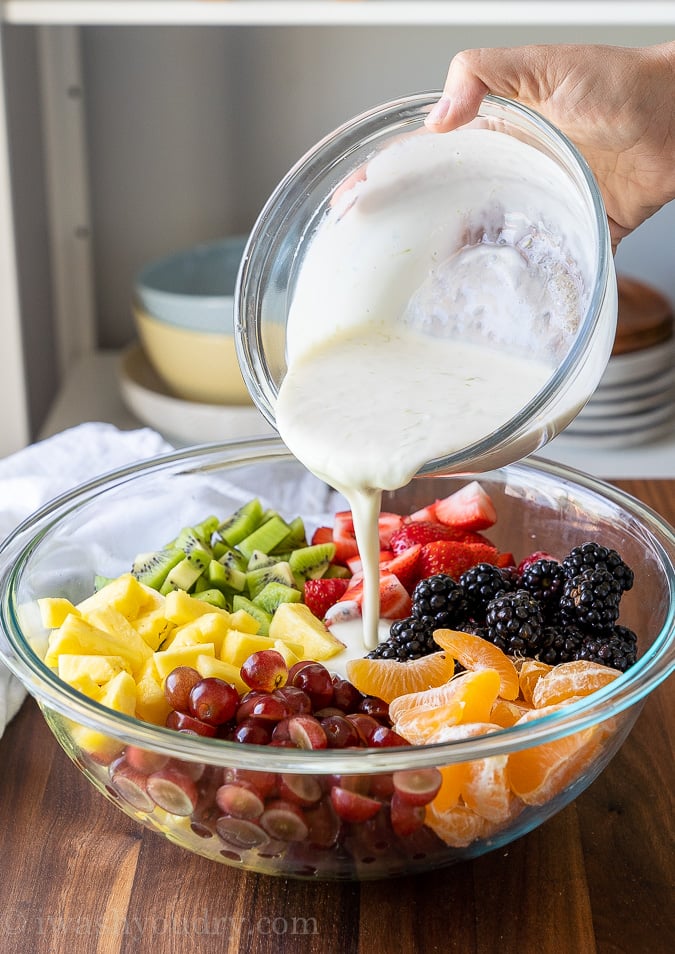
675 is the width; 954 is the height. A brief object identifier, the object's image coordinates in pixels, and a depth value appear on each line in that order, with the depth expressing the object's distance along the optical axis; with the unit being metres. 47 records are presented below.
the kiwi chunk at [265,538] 1.37
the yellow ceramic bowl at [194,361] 2.15
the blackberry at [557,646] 1.09
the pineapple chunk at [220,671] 1.04
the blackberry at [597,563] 1.14
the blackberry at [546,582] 1.15
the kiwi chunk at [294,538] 1.38
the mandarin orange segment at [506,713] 0.97
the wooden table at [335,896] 0.91
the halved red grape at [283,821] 0.86
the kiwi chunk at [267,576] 1.30
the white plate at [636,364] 2.12
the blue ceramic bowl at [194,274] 2.26
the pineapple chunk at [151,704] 1.00
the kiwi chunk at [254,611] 1.24
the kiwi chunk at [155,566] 1.29
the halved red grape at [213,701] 0.95
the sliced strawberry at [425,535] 1.32
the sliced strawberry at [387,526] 1.35
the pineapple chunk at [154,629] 1.14
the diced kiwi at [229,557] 1.34
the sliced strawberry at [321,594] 1.28
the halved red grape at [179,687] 0.98
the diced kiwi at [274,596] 1.26
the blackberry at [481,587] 1.16
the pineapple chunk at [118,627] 1.09
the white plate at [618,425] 2.18
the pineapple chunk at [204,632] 1.11
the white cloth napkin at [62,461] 1.50
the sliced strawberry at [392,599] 1.25
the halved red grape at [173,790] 0.87
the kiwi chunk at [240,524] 1.38
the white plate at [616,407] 2.17
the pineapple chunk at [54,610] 1.11
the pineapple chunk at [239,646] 1.10
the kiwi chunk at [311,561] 1.33
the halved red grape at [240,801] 0.85
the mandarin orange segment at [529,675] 1.03
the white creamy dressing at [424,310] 1.09
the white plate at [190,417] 2.16
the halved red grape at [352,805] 0.85
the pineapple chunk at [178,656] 1.04
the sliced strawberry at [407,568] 1.28
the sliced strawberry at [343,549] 1.37
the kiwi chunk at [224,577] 1.30
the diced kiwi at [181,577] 1.27
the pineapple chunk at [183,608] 1.15
